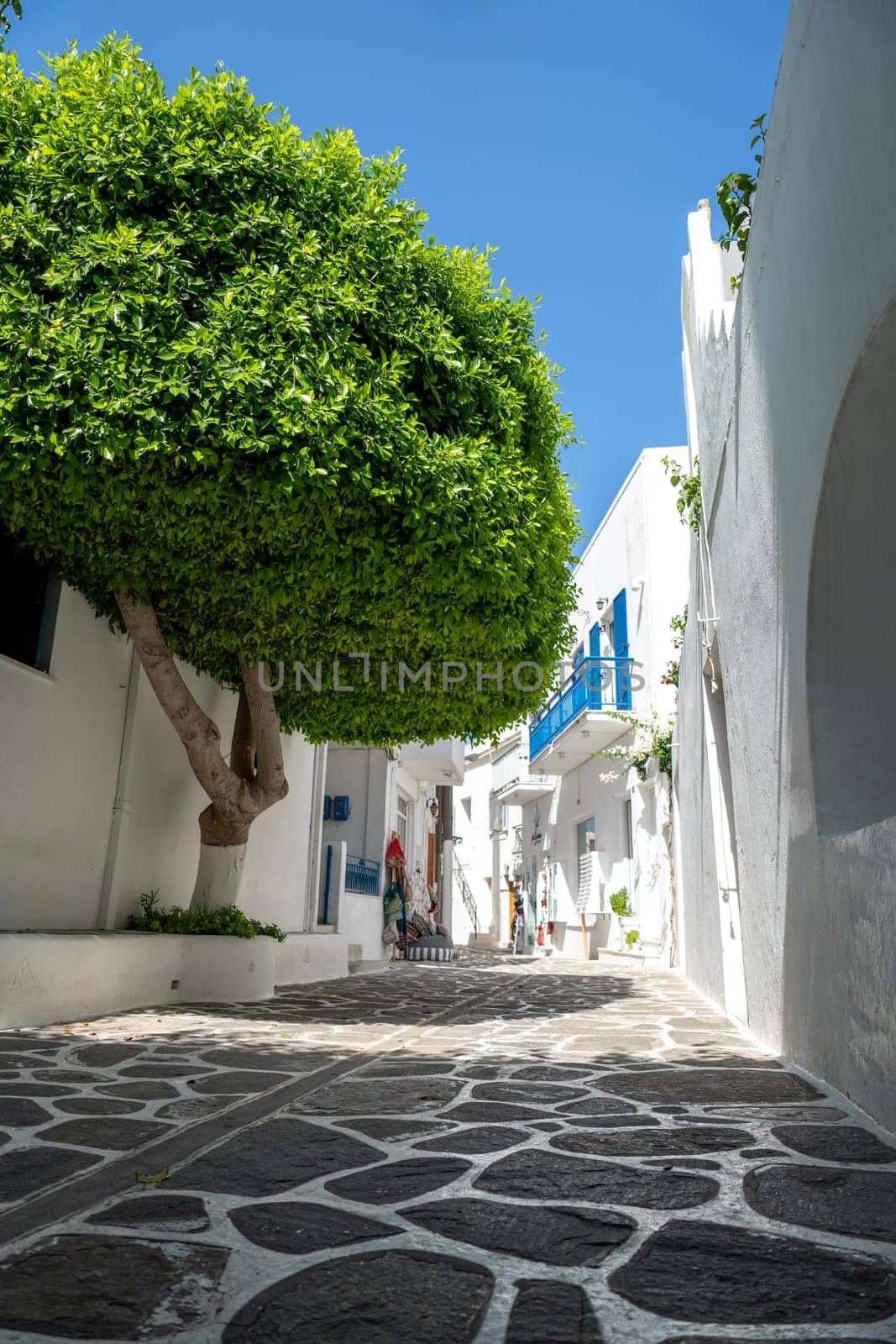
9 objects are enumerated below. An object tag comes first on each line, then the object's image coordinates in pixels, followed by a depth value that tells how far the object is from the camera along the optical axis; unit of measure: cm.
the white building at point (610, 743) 1548
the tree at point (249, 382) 576
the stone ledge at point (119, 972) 615
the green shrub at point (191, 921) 845
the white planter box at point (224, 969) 830
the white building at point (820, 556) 313
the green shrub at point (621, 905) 1633
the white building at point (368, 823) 1409
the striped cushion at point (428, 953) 1772
